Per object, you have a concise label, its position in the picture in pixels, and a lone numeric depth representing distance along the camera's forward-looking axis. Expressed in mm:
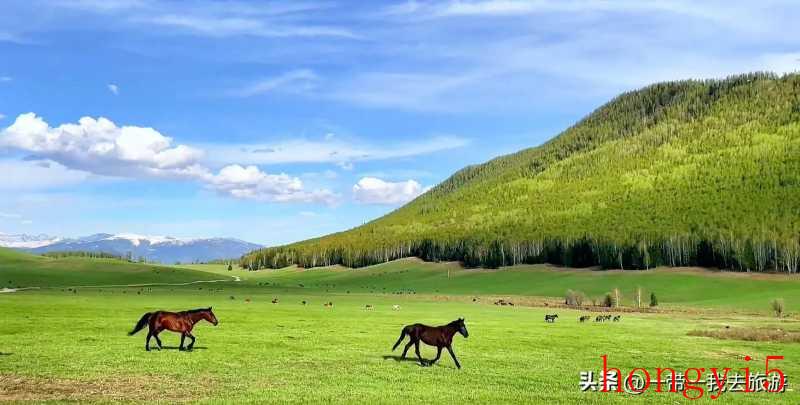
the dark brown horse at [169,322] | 30067
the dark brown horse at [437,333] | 26841
